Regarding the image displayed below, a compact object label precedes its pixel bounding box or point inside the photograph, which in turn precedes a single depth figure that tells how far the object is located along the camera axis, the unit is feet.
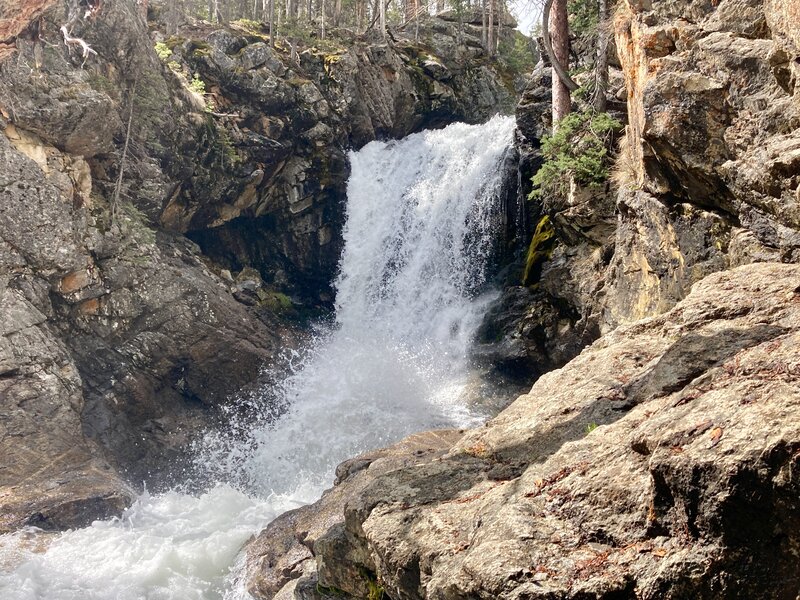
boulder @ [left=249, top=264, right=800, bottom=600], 11.96
